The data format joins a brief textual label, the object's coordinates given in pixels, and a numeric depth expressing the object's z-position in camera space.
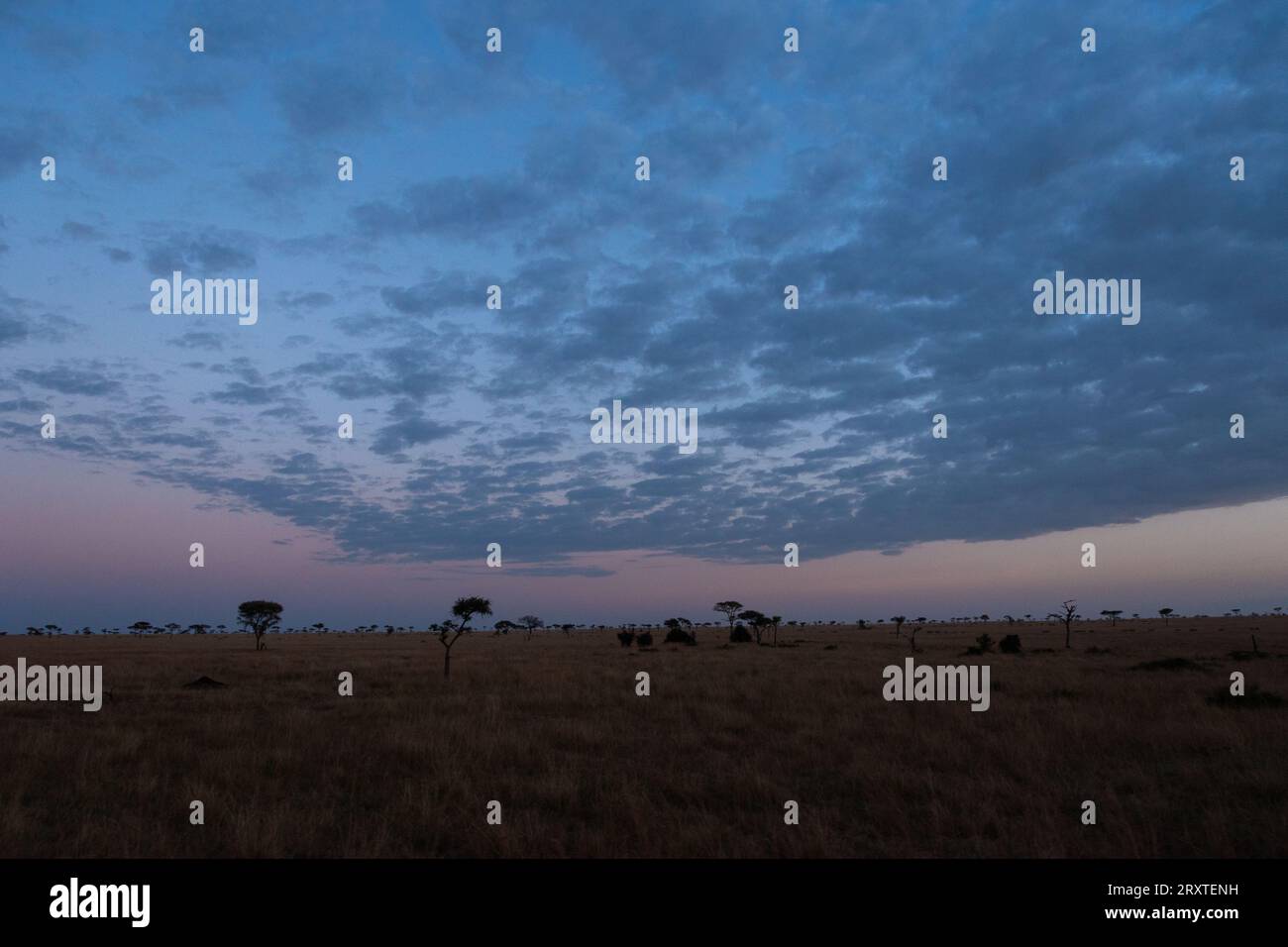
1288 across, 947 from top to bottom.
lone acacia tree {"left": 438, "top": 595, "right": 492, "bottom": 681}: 35.28
